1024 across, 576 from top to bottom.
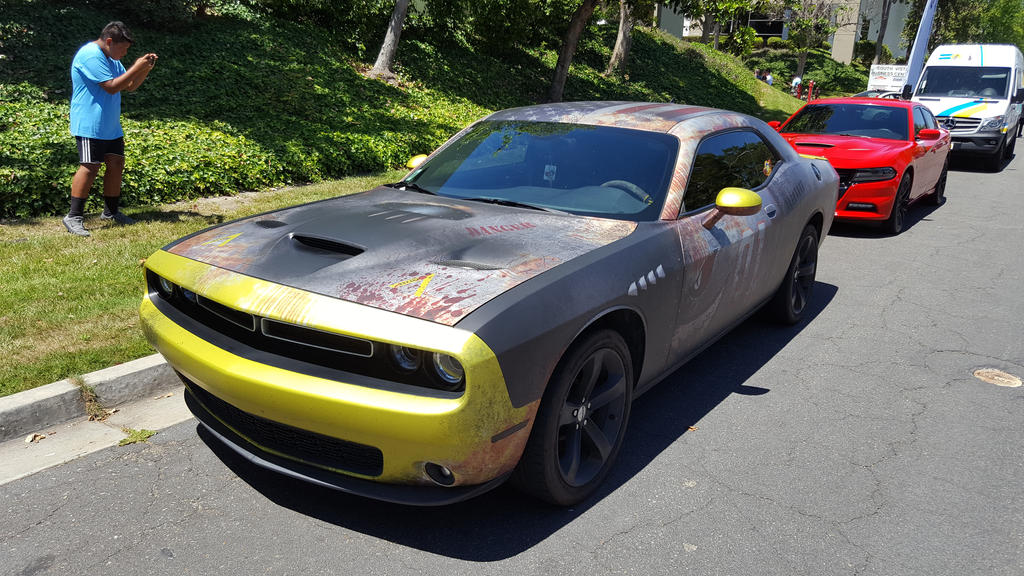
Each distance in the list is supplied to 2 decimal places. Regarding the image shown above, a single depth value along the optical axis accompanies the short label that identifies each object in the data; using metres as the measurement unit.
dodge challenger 2.50
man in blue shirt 6.22
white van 14.80
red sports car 8.40
